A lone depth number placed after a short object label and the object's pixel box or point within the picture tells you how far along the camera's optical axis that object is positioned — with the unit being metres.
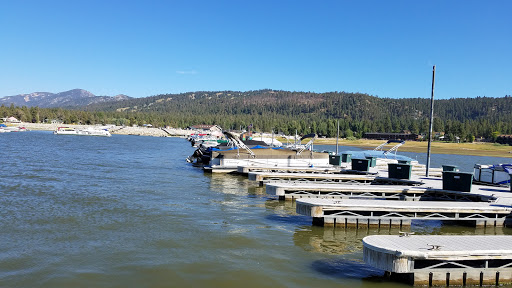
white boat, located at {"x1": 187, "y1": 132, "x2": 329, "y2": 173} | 34.38
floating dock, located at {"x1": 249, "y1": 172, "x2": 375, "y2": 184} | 27.16
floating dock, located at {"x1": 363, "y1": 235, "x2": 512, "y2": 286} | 9.65
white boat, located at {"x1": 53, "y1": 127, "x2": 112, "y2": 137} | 134.38
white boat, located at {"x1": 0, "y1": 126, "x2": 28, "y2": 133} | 131.19
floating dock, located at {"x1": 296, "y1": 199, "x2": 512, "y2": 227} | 15.80
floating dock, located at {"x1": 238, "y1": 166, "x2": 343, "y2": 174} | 31.72
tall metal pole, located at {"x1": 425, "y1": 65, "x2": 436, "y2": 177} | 24.37
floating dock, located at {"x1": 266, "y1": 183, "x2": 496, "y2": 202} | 20.90
